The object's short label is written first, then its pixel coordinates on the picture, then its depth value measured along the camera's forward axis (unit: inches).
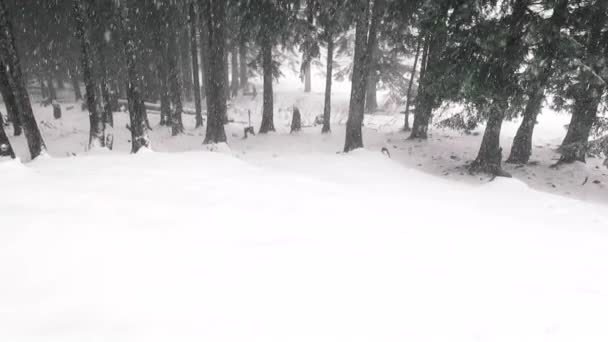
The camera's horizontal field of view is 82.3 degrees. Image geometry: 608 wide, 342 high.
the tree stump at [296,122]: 682.2
